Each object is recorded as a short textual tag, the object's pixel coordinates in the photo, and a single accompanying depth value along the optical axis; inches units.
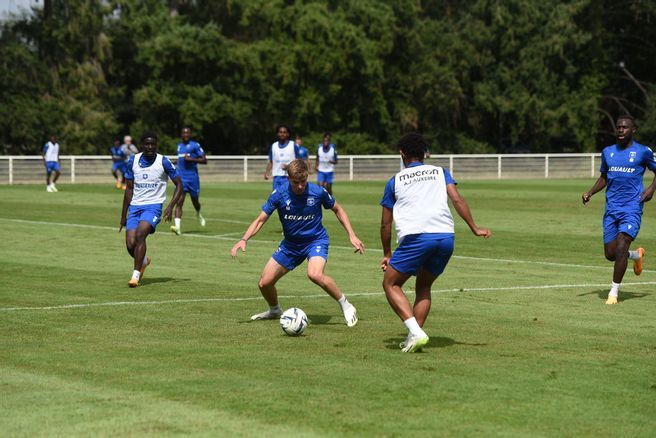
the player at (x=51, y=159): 1728.3
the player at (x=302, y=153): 1016.1
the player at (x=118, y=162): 1822.1
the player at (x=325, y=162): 1380.4
